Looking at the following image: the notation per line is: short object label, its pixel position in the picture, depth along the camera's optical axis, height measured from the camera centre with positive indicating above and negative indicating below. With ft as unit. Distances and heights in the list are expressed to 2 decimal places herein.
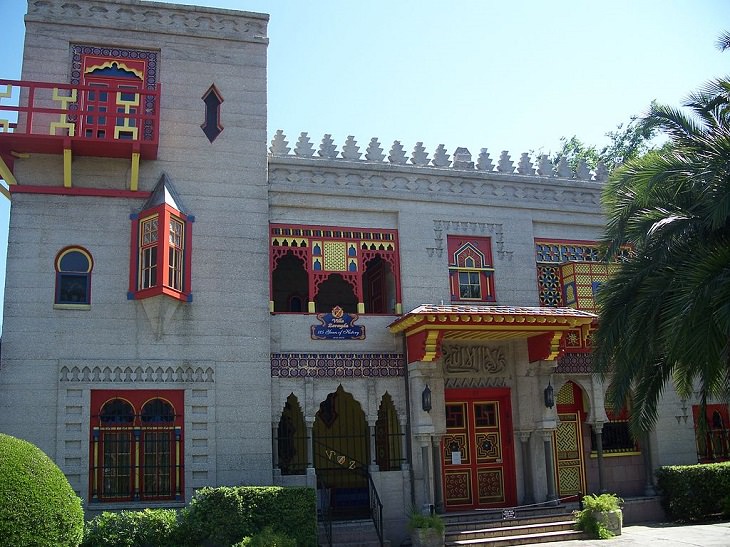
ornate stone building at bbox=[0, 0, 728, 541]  47.70 +8.96
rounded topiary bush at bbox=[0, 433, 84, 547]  33.14 -2.64
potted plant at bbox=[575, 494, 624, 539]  48.52 -5.78
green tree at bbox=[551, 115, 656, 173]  115.55 +41.25
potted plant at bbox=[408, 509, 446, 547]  45.55 -5.84
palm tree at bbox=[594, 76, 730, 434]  36.09 +8.04
